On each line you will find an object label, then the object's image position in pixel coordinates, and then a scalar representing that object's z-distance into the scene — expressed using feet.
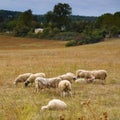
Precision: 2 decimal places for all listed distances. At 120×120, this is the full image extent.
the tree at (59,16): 381.60
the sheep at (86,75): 59.36
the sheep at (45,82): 49.90
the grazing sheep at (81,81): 58.25
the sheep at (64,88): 46.47
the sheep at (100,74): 60.85
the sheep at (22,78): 59.26
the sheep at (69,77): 56.44
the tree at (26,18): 388.37
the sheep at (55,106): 37.35
